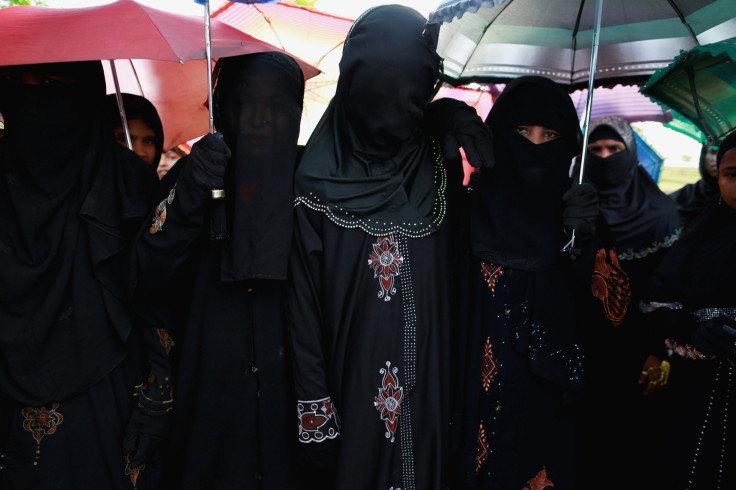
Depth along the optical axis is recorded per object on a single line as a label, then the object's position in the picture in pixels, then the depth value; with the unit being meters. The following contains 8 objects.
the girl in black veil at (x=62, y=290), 1.63
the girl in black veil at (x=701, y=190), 3.51
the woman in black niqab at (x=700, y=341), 1.81
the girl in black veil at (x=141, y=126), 2.41
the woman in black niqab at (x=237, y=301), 1.64
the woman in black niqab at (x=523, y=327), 1.80
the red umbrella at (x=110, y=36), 1.47
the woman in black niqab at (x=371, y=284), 1.67
